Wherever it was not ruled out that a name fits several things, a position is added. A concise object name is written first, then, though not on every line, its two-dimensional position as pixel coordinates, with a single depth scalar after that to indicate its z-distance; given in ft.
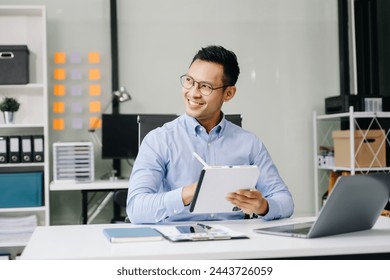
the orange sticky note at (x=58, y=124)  13.74
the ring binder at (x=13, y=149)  12.59
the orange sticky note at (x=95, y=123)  13.85
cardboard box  13.09
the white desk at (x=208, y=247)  4.08
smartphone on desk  4.87
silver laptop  4.50
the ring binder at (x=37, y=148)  12.70
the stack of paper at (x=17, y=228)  12.39
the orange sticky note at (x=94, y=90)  13.89
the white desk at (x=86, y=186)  12.09
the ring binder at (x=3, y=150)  12.57
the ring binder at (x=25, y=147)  12.66
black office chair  7.97
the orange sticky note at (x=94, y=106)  13.88
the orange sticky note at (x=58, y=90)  13.73
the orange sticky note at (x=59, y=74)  13.73
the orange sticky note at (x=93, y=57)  13.91
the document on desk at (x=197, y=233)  4.60
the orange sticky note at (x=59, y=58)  13.76
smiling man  6.28
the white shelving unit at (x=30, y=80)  13.30
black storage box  12.58
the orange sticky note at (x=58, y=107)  13.71
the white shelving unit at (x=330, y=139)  12.96
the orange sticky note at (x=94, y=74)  13.92
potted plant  12.80
